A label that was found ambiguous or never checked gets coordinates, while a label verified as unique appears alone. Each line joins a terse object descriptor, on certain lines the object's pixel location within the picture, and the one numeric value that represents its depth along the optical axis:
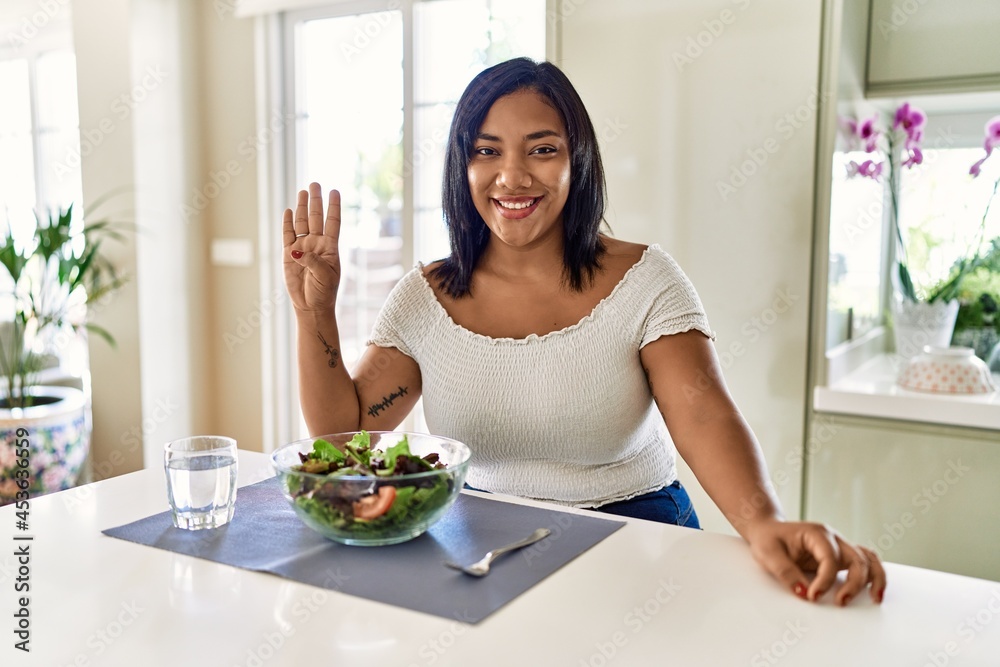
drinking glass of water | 1.06
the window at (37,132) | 3.80
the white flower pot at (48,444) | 2.88
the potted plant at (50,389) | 2.90
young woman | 1.45
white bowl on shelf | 1.95
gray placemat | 0.87
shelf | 1.85
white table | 0.76
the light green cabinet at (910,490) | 1.87
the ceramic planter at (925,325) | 2.24
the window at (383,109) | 2.84
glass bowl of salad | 0.95
